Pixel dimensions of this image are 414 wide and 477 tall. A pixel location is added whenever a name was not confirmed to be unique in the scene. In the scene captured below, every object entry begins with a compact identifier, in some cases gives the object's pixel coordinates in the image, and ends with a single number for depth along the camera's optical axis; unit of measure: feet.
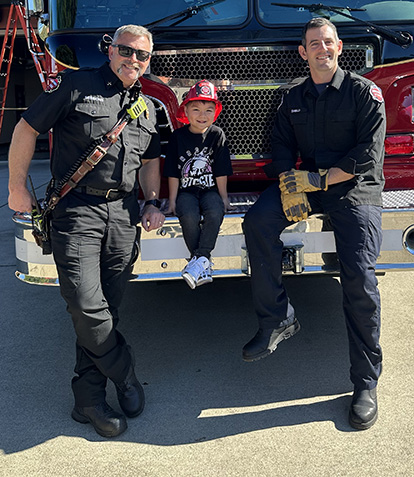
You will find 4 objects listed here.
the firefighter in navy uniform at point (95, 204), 9.11
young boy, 10.23
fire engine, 10.34
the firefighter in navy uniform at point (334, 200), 9.45
